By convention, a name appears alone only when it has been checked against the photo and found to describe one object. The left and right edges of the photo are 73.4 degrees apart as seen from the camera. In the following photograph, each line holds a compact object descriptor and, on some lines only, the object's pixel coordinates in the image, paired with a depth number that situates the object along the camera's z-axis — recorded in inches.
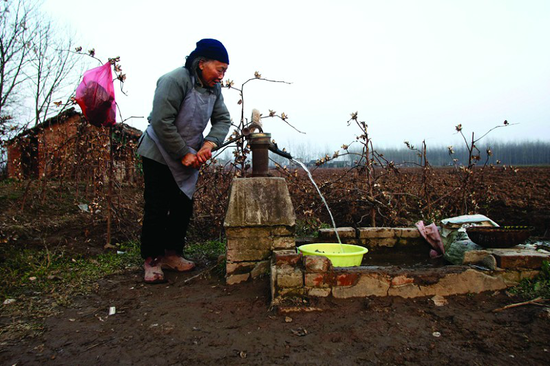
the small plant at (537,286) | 100.0
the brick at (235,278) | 117.7
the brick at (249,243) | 116.6
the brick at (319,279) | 100.3
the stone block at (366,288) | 101.1
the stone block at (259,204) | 114.7
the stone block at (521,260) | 106.9
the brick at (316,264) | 100.0
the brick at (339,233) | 150.2
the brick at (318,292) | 100.5
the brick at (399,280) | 102.0
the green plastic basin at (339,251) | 112.9
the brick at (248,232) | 116.2
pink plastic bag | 136.3
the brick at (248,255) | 117.0
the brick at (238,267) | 117.5
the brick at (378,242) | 153.5
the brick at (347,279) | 101.0
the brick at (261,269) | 116.9
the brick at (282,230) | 117.2
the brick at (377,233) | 153.2
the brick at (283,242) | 117.2
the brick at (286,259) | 104.1
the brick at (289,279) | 99.3
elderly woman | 115.6
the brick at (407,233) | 154.5
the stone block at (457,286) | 102.2
